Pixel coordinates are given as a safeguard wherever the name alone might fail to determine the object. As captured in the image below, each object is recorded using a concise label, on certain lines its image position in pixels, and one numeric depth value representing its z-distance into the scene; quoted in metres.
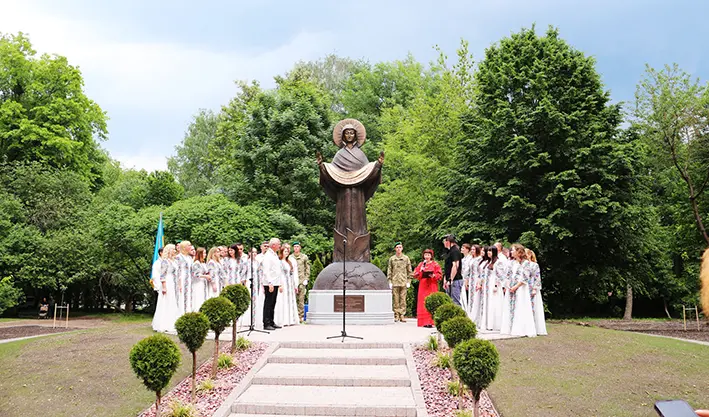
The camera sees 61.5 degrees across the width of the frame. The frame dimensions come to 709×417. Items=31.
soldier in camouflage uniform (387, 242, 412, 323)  16.50
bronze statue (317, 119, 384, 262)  17.08
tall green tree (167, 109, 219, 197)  45.91
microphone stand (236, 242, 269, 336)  13.24
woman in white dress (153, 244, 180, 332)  13.56
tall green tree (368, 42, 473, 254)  28.05
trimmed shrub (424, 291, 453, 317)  10.72
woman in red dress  15.05
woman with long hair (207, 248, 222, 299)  14.26
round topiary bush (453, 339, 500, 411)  6.93
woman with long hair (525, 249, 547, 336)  13.34
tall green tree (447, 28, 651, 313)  21.33
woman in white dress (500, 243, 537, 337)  13.20
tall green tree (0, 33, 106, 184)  33.28
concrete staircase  8.21
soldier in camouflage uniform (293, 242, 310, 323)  17.67
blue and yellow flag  18.55
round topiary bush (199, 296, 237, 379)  9.39
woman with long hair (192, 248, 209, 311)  14.15
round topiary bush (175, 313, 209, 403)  8.41
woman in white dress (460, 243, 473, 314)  15.15
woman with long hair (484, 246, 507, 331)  14.20
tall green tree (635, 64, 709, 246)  24.91
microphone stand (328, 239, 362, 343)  11.99
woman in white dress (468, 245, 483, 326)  14.92
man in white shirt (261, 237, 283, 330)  14.45
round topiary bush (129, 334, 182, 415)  7.19
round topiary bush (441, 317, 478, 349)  8.32
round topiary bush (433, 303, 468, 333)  9.18
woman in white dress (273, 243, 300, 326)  15.41
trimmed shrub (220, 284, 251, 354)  10.55
